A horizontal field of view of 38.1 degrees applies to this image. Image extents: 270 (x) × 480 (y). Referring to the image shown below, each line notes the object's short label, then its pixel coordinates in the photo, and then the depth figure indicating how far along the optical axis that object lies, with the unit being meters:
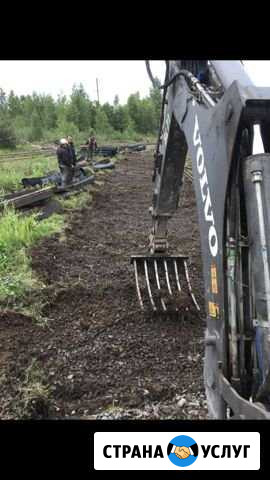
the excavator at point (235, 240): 1.54
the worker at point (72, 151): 10.76
